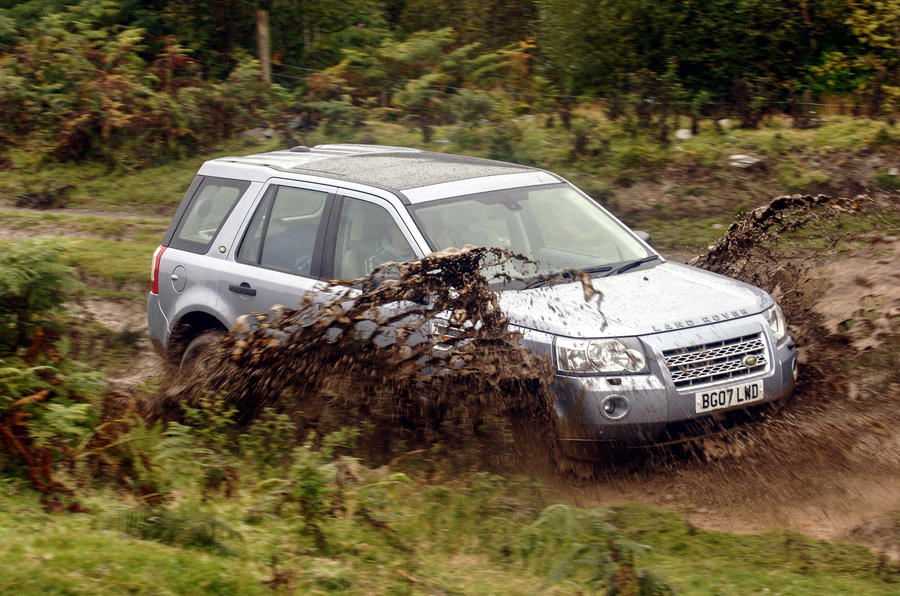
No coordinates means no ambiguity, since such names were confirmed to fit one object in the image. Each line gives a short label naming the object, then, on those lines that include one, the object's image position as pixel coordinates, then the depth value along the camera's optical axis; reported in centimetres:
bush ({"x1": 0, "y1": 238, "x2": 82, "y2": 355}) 1222
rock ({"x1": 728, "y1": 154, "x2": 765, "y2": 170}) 2378
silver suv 1012
